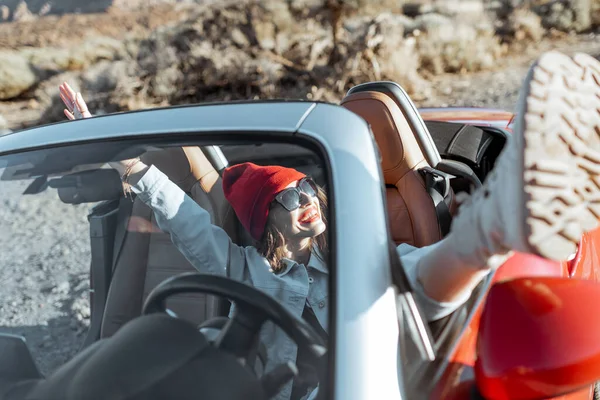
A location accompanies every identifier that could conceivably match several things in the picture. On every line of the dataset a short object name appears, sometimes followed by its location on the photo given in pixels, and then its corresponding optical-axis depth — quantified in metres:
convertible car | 0.88
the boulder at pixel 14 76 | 12.34
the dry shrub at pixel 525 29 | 11.02
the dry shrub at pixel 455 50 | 9.80
